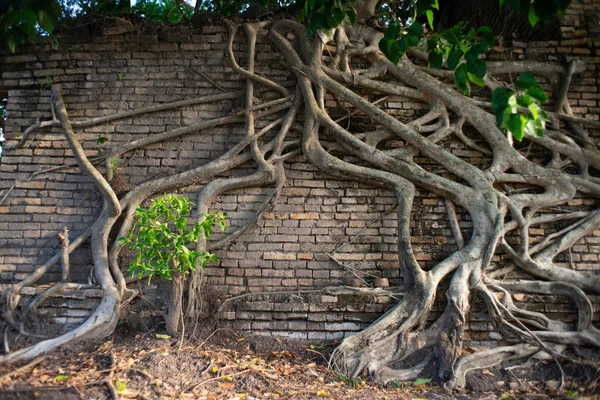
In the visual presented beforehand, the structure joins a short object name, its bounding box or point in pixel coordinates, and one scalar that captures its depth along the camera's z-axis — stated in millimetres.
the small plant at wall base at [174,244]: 3184
